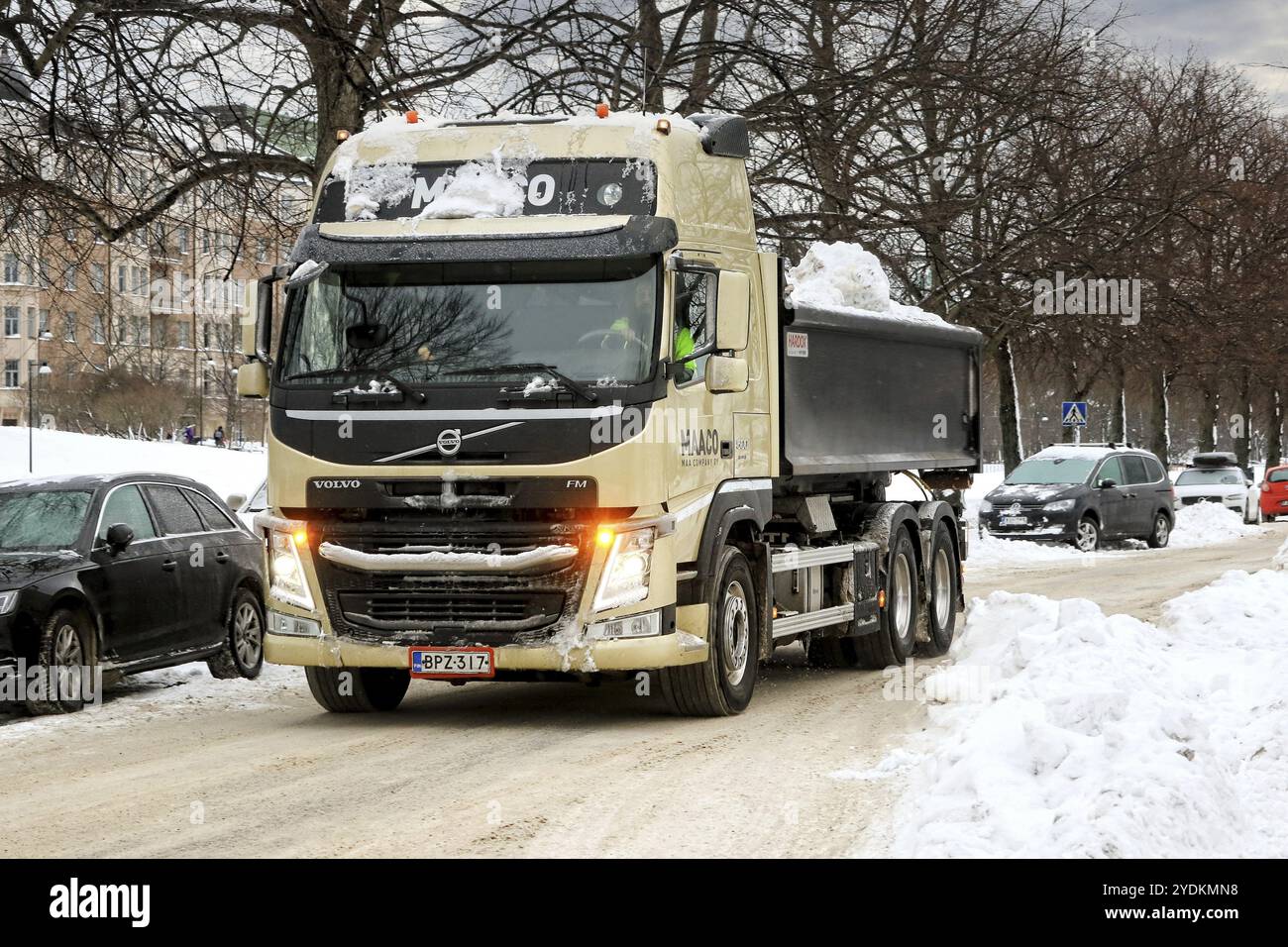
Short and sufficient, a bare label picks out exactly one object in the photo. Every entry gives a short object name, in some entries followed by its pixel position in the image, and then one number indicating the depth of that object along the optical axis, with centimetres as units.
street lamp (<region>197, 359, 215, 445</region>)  6900
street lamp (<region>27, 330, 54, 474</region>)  4252
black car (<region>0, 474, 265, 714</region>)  1134
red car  4191
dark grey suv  3061
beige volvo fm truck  998
